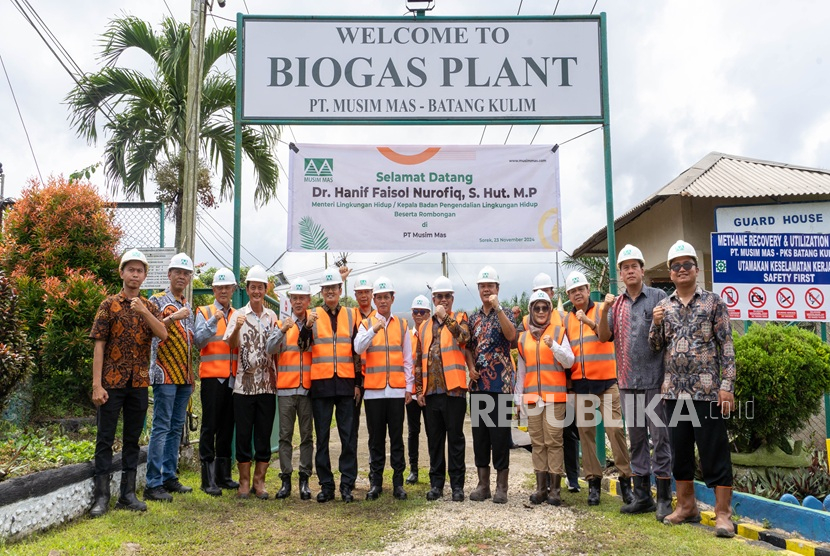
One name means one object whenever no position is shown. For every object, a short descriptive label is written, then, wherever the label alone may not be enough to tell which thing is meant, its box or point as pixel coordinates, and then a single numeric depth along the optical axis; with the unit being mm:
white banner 7602
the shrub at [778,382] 5969
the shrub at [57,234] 7195
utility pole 8391
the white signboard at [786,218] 7648
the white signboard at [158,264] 7438
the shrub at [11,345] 4789
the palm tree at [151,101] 10797
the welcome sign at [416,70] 7688
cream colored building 8562
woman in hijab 5973
